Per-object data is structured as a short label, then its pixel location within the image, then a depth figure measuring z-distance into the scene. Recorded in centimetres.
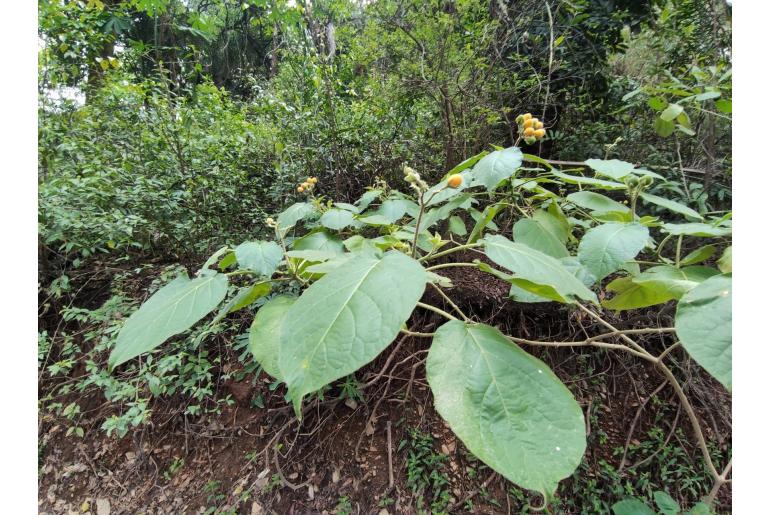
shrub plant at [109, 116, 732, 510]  35
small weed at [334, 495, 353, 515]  119
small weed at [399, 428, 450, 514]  116
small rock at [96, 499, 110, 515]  134
